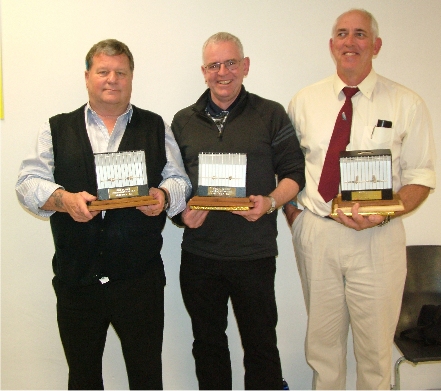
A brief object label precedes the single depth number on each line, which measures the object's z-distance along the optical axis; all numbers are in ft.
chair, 8.81
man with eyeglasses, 7.32
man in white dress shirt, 7.31
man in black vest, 6.66
